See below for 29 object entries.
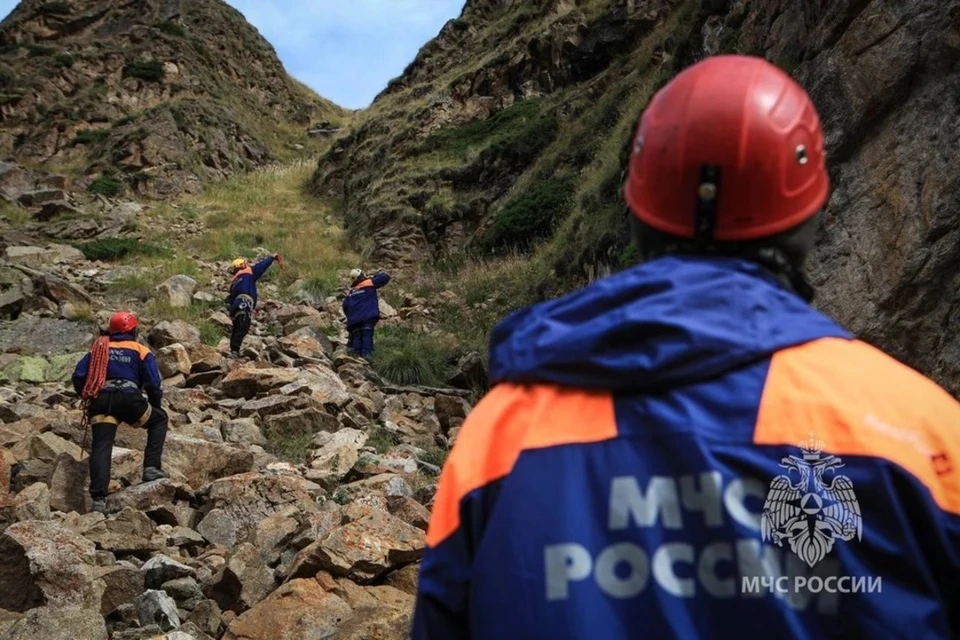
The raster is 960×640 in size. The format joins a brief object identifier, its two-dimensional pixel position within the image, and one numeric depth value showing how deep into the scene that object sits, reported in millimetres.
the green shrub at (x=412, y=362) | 11836
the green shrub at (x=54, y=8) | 40000
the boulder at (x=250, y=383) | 9984
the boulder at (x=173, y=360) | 10477
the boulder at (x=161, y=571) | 4844
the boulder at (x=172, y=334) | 11531
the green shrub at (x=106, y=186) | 27141
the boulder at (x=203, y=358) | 10617
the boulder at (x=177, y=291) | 14588
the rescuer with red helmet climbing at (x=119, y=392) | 6910
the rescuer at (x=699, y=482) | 1122
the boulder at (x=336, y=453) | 7465
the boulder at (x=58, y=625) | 3883
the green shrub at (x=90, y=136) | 31906
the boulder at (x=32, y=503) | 5637
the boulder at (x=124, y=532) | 5514
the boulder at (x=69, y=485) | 6609
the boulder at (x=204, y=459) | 7398
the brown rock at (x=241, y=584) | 4672
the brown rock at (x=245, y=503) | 6012
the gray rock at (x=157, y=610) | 4305
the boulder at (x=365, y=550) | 4586
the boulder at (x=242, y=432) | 8398
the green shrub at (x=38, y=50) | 36844
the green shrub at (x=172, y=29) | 40625
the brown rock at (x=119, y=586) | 4691
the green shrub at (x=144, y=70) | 36531
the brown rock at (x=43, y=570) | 4598
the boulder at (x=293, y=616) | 4031
